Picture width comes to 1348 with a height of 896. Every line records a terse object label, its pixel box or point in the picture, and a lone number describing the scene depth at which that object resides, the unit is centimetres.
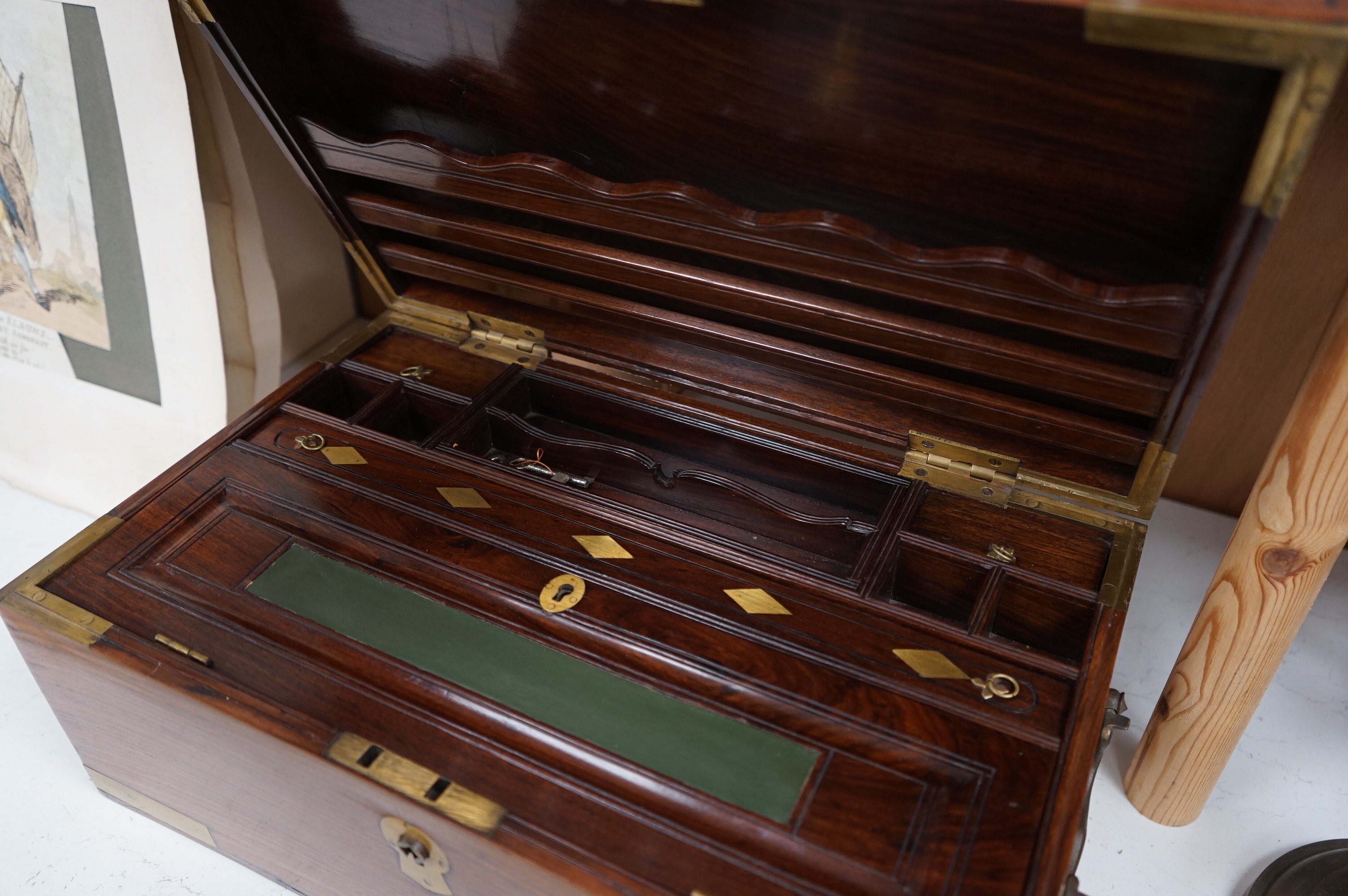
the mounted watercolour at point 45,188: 53
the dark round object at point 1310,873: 41
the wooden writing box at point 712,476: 32
